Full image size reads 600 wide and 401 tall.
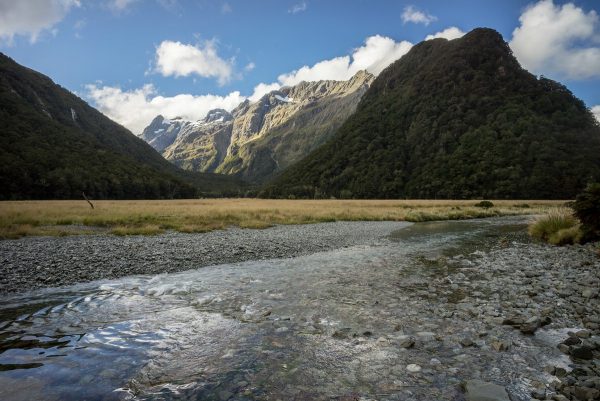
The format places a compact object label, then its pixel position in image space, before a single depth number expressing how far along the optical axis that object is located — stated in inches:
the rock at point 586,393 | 166.6
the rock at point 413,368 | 213.8
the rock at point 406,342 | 247.5
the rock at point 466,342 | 246.2
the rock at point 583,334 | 248.1
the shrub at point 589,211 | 657.6
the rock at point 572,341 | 236.4
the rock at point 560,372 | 196.9
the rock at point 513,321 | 280.8
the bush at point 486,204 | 2426.9
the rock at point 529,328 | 264.2
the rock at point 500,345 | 237.8
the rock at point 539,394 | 176.9
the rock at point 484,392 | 176.1
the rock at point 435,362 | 220.4
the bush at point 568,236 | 707.4
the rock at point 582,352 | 215.8
